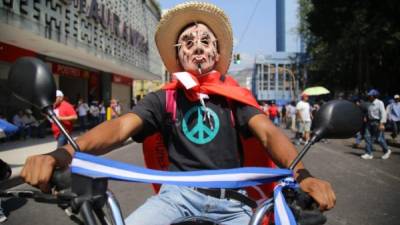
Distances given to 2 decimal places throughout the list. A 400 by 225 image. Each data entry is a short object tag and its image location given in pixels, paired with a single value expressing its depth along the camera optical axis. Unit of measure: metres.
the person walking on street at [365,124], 11.82
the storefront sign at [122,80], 29.08
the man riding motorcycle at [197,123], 1.94
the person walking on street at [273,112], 27.17
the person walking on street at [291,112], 22.83
